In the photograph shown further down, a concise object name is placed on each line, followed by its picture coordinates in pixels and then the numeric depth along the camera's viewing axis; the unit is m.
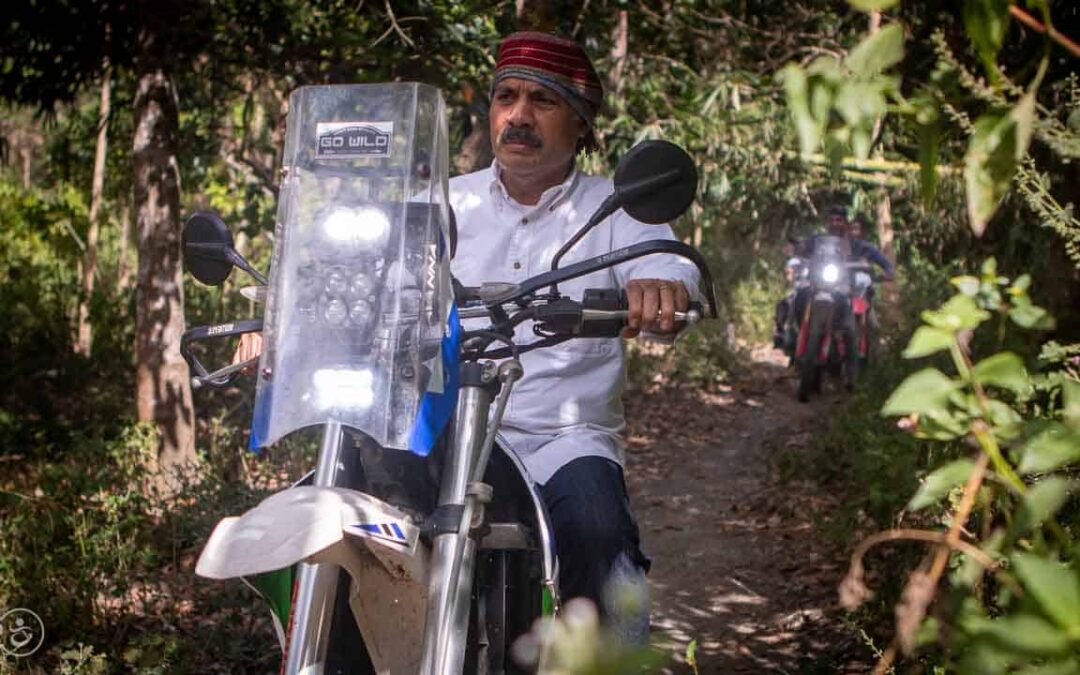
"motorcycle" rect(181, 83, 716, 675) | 2.12
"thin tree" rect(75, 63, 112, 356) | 10.12
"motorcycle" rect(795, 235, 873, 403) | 12.59
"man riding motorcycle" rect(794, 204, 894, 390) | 13.77
